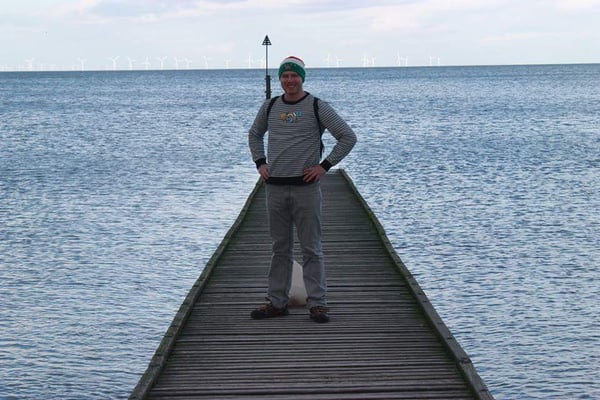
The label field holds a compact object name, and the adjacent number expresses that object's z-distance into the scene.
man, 8.34
